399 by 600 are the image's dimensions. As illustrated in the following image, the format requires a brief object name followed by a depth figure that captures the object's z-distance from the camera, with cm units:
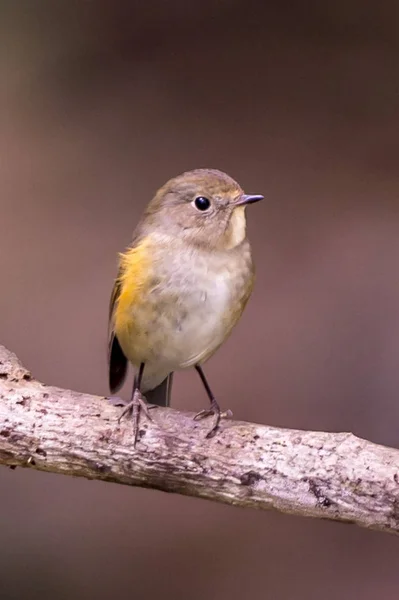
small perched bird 315
